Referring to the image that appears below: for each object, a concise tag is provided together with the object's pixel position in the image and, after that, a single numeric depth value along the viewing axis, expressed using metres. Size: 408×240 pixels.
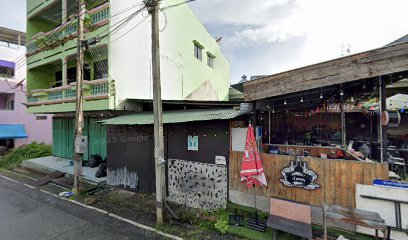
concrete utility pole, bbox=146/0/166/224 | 5.80
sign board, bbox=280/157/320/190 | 5.46
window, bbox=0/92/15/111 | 20.38
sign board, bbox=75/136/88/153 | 8.18
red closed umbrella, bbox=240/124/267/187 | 5.66
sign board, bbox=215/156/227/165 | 6.64
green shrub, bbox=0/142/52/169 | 14.52
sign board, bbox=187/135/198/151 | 7.15
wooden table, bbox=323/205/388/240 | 4.16
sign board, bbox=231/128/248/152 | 6.39
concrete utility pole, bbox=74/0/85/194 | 8.23
